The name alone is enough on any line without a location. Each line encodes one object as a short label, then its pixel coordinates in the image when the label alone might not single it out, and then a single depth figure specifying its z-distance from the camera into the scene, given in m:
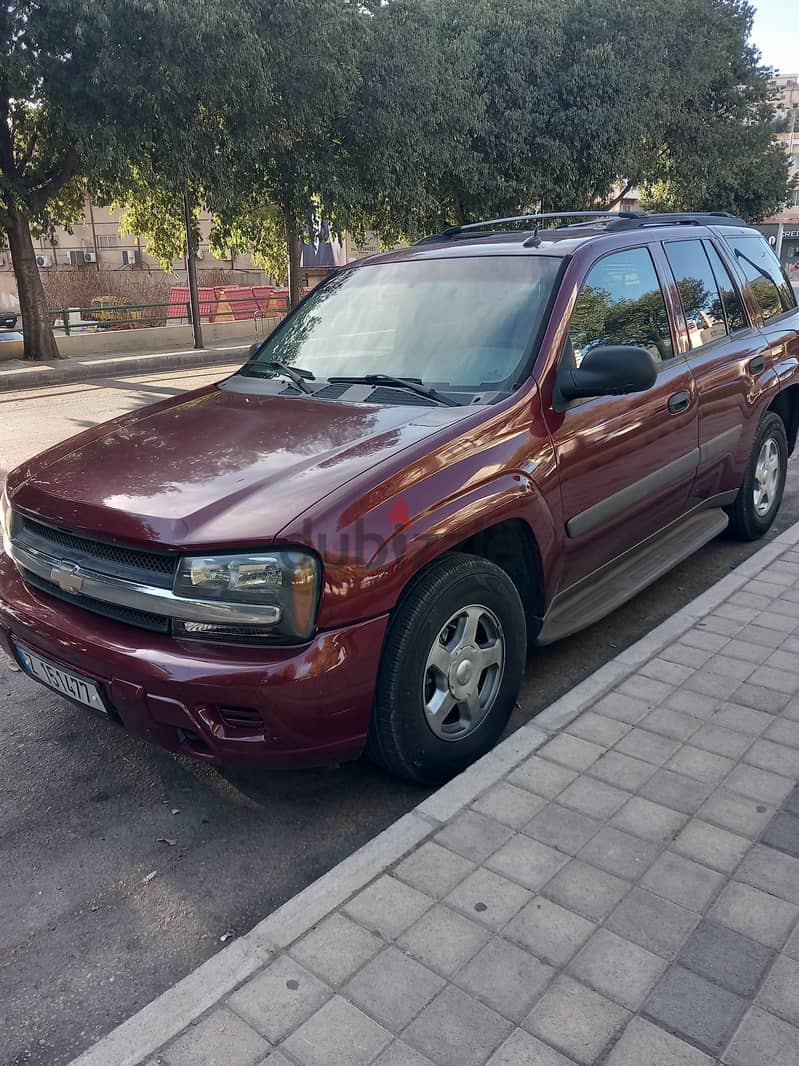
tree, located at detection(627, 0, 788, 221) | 23.81
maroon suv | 2.58
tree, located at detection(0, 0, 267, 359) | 12.96
